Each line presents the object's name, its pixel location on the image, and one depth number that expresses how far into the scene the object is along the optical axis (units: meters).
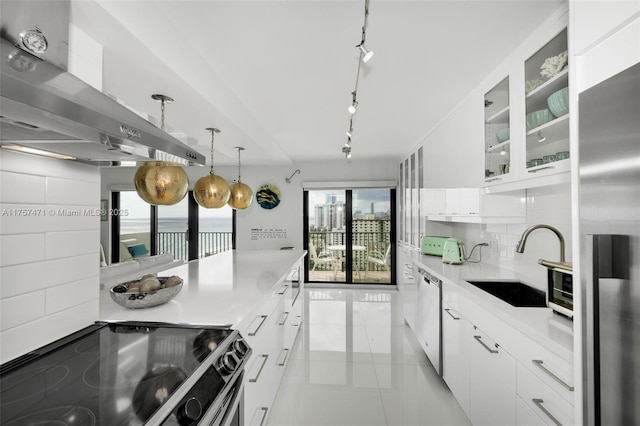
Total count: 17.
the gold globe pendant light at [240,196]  3.32
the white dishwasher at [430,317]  2.38
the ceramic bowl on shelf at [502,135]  1.99
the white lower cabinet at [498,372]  1.14
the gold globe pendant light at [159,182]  1.79
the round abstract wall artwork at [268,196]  5.91
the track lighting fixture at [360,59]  1.45
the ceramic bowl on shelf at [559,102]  1.46
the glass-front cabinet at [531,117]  1.52
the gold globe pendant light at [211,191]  2.58
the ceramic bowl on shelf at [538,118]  1.62
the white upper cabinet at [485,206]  2.29
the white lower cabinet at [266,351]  1.51
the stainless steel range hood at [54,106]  0.66
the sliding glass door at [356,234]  5.79
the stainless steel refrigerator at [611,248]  0.78
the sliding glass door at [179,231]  6.12
